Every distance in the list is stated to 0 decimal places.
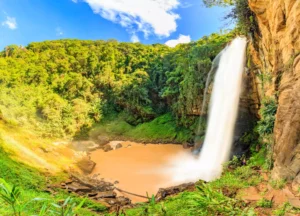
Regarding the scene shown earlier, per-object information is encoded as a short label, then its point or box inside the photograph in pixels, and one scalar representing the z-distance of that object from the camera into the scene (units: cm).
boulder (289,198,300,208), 396
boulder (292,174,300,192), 453
